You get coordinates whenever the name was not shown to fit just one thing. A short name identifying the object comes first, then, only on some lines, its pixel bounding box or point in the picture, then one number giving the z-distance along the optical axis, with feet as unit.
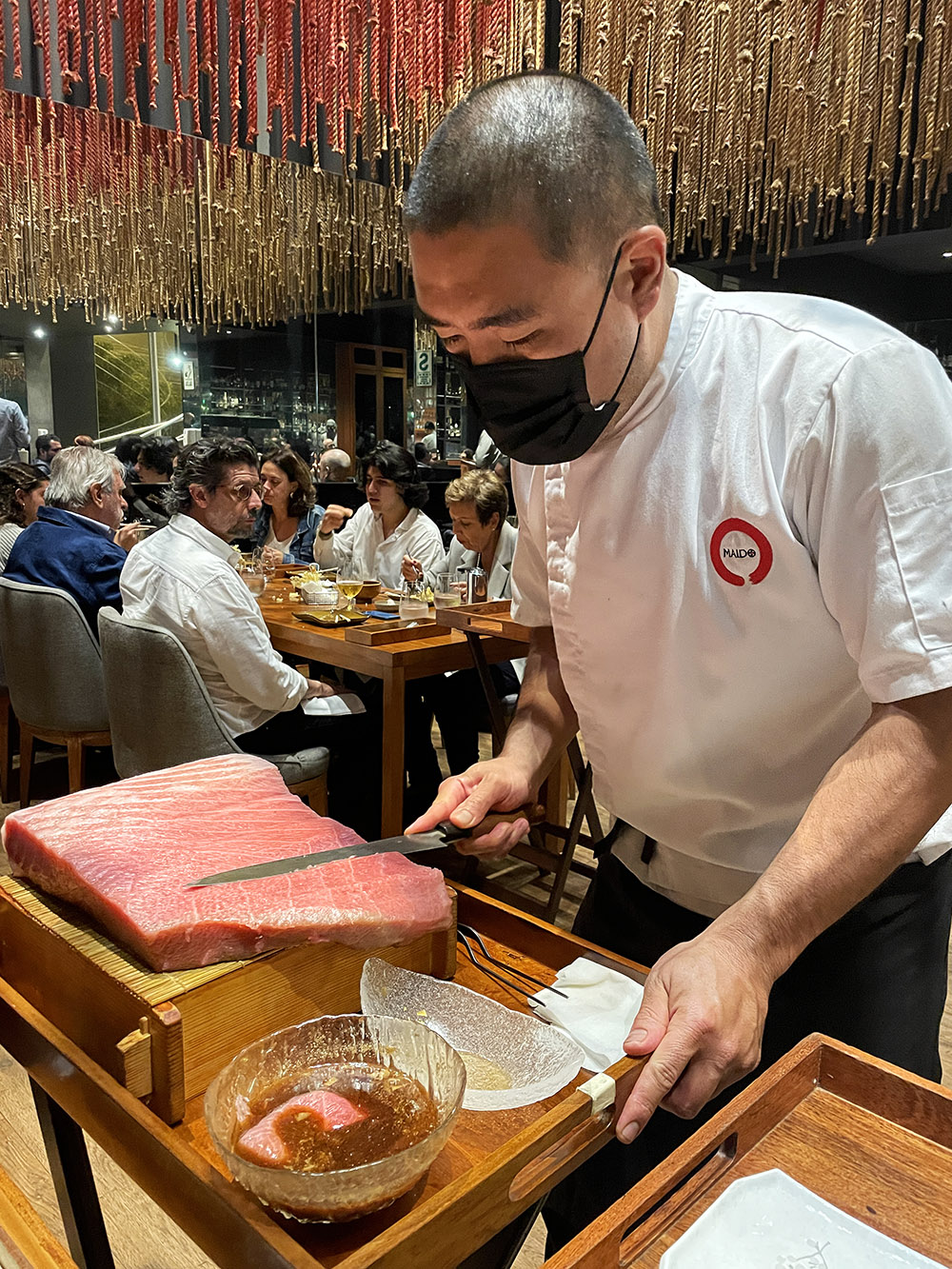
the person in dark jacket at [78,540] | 11.84
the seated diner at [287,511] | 17.08
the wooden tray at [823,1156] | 2.04
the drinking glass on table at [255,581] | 13.53
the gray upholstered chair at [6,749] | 13.23
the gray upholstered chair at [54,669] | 10.92
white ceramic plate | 2.00
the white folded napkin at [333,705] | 11.08
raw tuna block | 2.91
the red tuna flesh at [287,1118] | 2.33
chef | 2.86
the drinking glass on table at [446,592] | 11.94
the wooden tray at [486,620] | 9.37
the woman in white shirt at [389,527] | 15.98
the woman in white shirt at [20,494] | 14.67
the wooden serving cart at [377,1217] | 2.17
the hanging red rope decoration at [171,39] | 7.88
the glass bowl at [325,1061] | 2.20
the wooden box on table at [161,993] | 2.65
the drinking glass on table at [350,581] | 13.51
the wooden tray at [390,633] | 10.37
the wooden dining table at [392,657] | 10.00
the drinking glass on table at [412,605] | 11.80
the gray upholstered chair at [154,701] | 8.74
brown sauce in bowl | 2.35
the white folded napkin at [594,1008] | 2.91
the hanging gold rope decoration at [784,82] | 7.65
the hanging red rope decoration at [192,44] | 7.75
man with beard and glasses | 9.41
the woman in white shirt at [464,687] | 12.75
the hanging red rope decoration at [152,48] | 7.81
